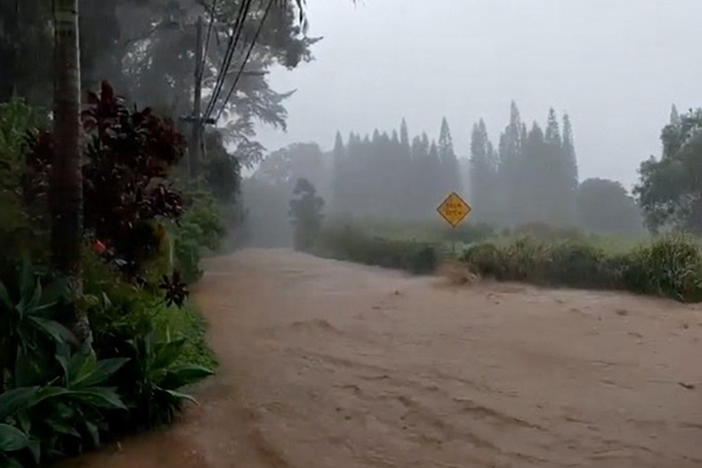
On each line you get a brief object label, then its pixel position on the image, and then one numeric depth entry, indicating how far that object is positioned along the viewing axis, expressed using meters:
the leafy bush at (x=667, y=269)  10.61
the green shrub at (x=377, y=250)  15.70
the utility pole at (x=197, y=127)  15.65
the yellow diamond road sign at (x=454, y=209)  14.64
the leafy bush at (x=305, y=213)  23.77
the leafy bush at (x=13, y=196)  3.86
